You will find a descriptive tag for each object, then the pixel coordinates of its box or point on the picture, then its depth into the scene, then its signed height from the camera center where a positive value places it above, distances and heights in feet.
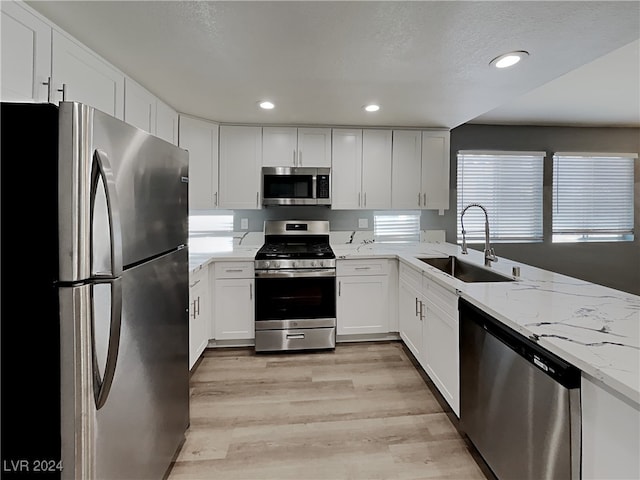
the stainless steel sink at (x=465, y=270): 7.65 -0.87
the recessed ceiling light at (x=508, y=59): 6.25 +3.51
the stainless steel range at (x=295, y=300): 10.24 -1.98
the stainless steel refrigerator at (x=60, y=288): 3.18 -0.52
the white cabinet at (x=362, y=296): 10.77 -1.92
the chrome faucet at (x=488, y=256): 8.19 -0.46
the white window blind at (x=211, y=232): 11.96 +0.17
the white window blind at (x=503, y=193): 13.56 +1.85
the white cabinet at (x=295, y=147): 11.71 +3.23
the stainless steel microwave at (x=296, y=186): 11.52 +1.80
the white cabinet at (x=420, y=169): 12.16 +2.54
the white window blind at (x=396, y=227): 13.23 +0.43
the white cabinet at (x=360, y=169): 11.94 +2.50
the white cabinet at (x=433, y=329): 6.58 -2.19
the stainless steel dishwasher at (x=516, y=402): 3.69 -2.22
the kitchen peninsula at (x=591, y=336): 3.05 -1.14
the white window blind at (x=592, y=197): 13.87 +1.79
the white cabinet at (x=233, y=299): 10.35 -1.96
